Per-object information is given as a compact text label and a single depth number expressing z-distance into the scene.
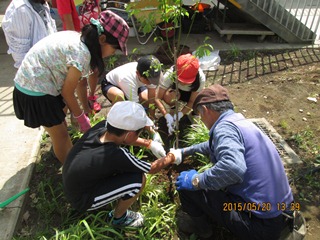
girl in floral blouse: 2.21
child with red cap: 3.04
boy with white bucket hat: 2.04
